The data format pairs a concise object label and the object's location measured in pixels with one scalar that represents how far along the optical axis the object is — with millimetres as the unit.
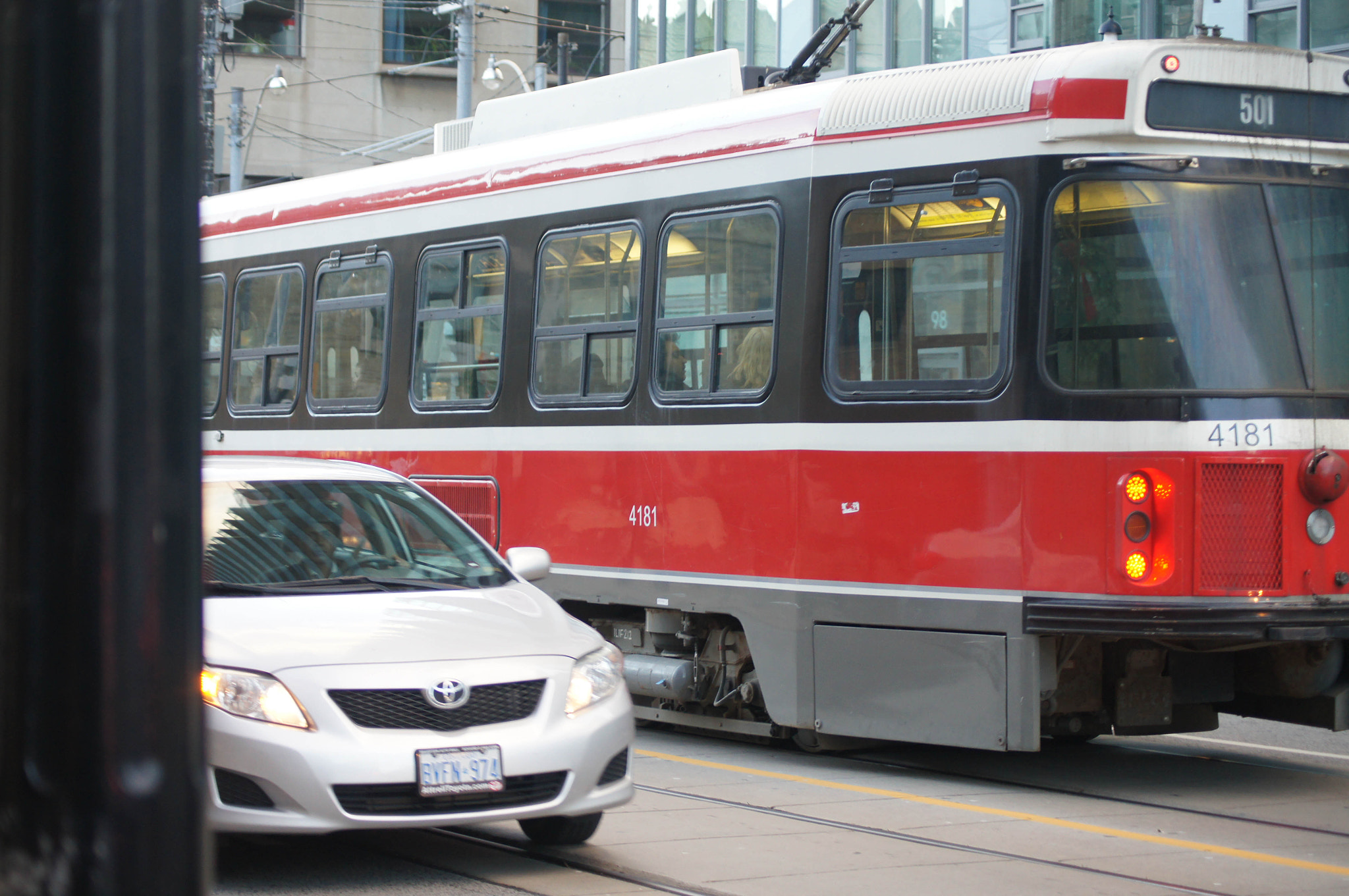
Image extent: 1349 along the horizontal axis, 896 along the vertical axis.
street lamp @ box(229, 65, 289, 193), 32594
